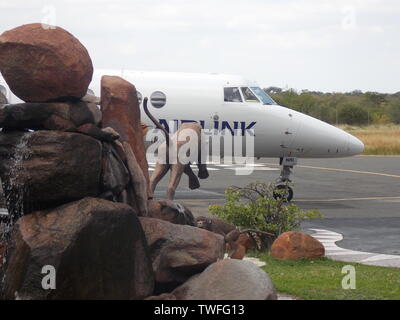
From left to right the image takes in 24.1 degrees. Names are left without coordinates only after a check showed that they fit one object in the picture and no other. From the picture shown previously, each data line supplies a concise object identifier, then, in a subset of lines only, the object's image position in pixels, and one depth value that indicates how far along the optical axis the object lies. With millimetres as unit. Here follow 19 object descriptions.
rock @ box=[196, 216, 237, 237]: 13977
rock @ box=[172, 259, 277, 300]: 9281
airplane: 24391
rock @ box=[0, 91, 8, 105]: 10922
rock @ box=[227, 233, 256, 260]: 13049
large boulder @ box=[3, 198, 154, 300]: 9086
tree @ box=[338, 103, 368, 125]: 104375
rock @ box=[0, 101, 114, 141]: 10016
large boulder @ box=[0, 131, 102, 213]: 9656
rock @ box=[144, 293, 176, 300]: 9766
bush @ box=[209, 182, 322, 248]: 15219
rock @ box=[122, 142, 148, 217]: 10812
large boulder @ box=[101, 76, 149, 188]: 11477
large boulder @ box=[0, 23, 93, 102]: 10109
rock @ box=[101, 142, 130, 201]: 10148
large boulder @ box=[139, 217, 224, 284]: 10336
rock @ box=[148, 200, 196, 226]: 11711
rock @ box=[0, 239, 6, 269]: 10066
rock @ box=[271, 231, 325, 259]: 13875
